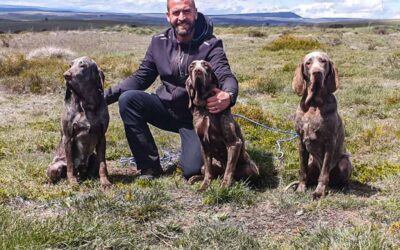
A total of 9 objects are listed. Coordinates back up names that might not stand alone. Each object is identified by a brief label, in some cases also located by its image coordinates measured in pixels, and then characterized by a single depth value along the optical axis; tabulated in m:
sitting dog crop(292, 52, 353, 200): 4.70
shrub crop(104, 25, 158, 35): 45.49
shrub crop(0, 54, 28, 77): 14.51
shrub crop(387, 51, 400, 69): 16.12
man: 5.75
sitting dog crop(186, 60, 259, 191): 5.04
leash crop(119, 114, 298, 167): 6.66
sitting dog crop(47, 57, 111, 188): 5.29
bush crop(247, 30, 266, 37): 35.59
